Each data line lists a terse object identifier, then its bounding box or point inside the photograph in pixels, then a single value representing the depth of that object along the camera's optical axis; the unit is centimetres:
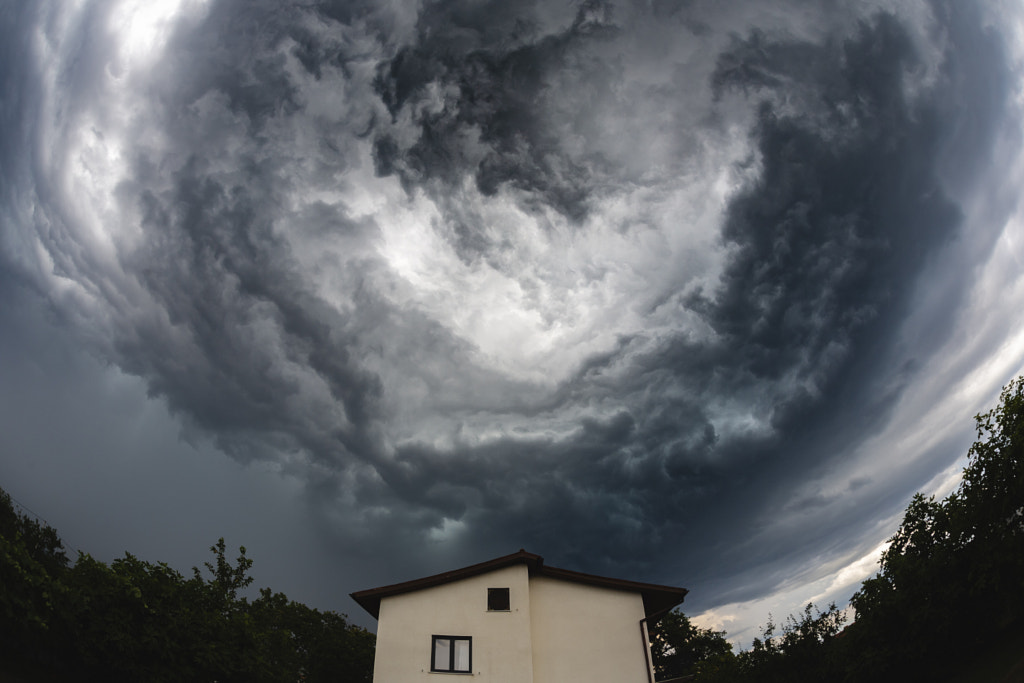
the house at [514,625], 2281
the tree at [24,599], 1185
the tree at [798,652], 1777
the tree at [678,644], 5084
